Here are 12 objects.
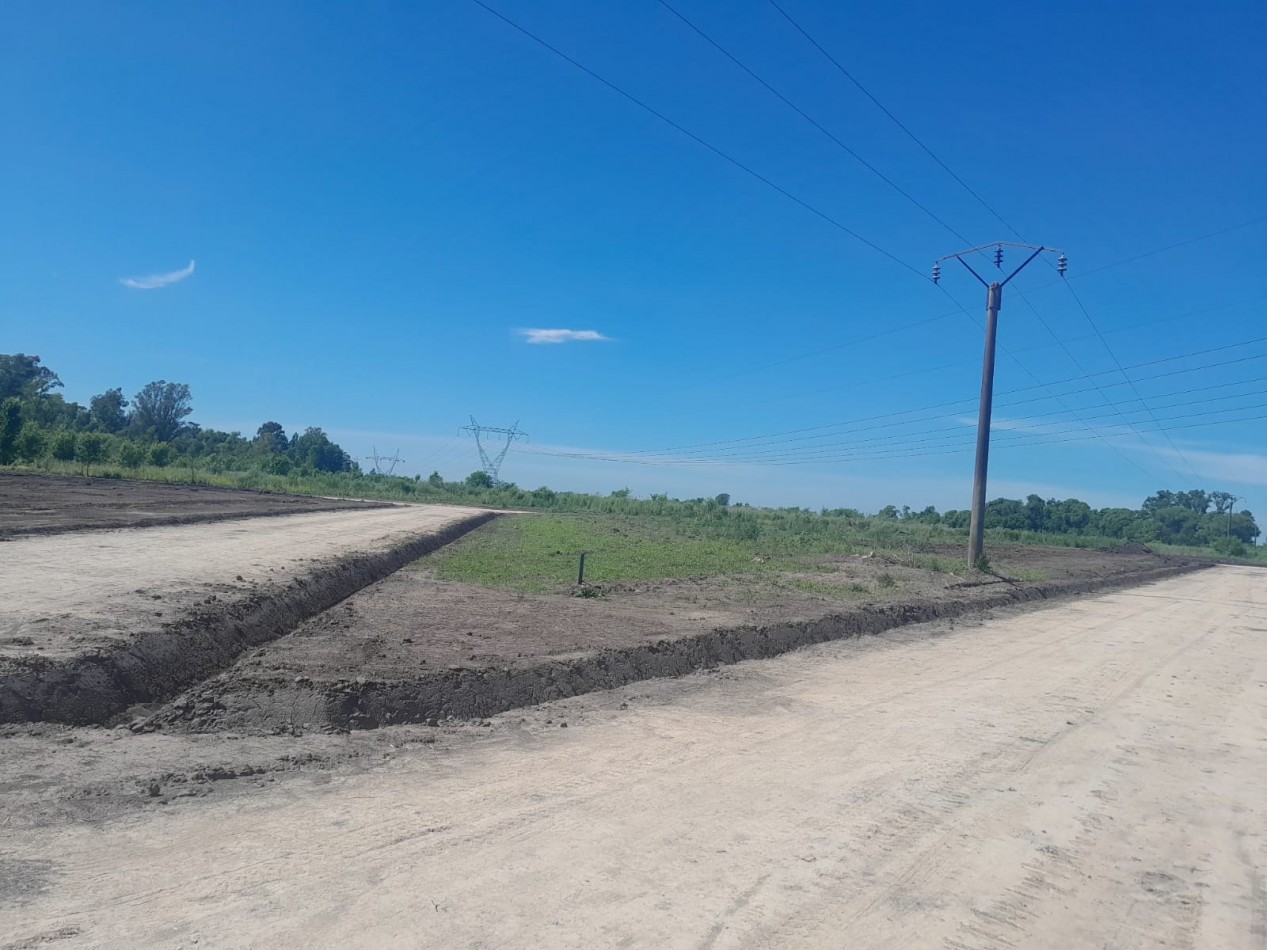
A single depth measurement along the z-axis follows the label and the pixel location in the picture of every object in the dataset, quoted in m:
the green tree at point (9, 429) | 53.34
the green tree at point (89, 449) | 61.12
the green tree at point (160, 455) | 73.38
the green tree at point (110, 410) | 113.25
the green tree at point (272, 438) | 131.88
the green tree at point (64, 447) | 59.62
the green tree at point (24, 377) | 92.56
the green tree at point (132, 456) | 67.12
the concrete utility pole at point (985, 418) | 29.83
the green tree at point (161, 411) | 122.62
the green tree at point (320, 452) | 139.25
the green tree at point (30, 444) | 55.34
